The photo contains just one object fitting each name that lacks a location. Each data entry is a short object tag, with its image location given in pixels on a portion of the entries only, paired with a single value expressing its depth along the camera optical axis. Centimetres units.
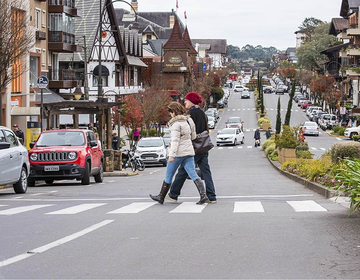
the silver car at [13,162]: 1597
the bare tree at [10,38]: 2402
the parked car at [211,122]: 8288
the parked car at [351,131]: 6225
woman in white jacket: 1223
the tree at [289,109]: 4243
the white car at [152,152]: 3709
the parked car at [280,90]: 14615
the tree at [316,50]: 12731
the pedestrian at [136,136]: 5250
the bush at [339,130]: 7106
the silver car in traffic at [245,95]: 14255
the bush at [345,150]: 1678
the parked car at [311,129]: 7038
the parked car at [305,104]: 11569
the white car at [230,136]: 5912
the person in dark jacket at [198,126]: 1259
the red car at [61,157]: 2047
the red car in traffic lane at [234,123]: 7038
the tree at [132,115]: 5334
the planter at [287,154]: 3334
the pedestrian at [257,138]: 5544
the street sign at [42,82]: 2711
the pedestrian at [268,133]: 5809
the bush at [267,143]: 4766
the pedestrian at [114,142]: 4181
